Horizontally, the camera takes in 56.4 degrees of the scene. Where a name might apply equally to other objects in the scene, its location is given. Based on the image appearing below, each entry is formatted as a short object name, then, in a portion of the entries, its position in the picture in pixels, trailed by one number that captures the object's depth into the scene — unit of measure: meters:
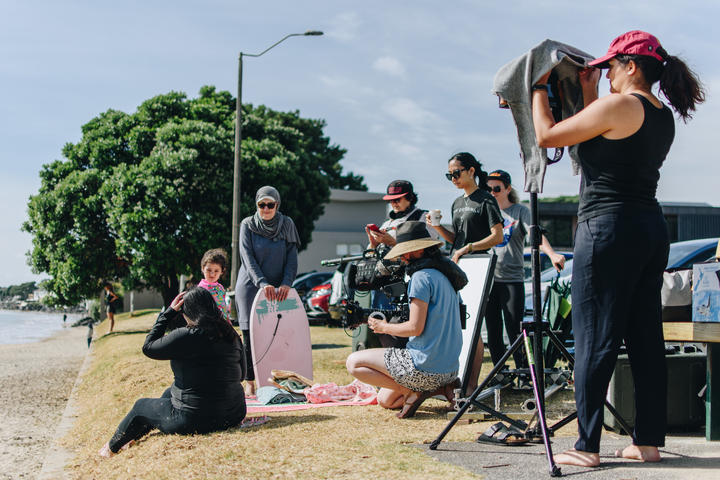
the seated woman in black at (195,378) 4.87
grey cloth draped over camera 3.46
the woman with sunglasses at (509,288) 5.89
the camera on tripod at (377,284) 5.75
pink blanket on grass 6.00
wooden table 4.10
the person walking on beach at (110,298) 22.25
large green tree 20.98
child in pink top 6.46
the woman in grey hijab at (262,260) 6.82
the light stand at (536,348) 3.63
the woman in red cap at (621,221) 3.22
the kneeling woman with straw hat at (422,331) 4.91
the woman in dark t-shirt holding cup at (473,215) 5.78
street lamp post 18.08
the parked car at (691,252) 8.52
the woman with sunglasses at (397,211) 6.23
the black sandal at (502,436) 3.96
